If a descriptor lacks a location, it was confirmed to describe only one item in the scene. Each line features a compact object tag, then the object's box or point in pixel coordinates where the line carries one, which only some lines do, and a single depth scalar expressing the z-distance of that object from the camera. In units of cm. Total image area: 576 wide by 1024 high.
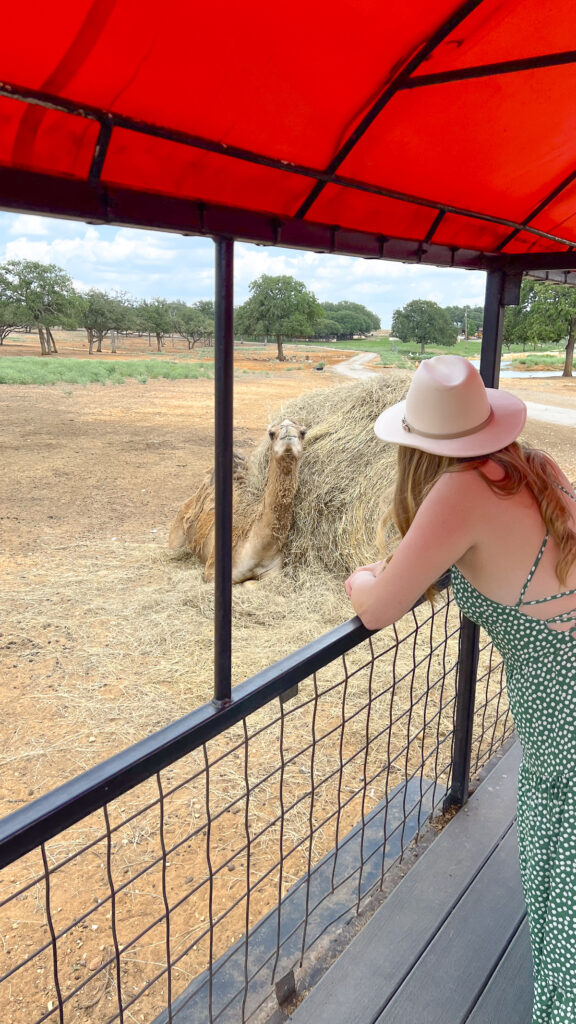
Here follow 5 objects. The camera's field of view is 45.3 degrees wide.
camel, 660
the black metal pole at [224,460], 131
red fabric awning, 85
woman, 124
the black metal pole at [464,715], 241
